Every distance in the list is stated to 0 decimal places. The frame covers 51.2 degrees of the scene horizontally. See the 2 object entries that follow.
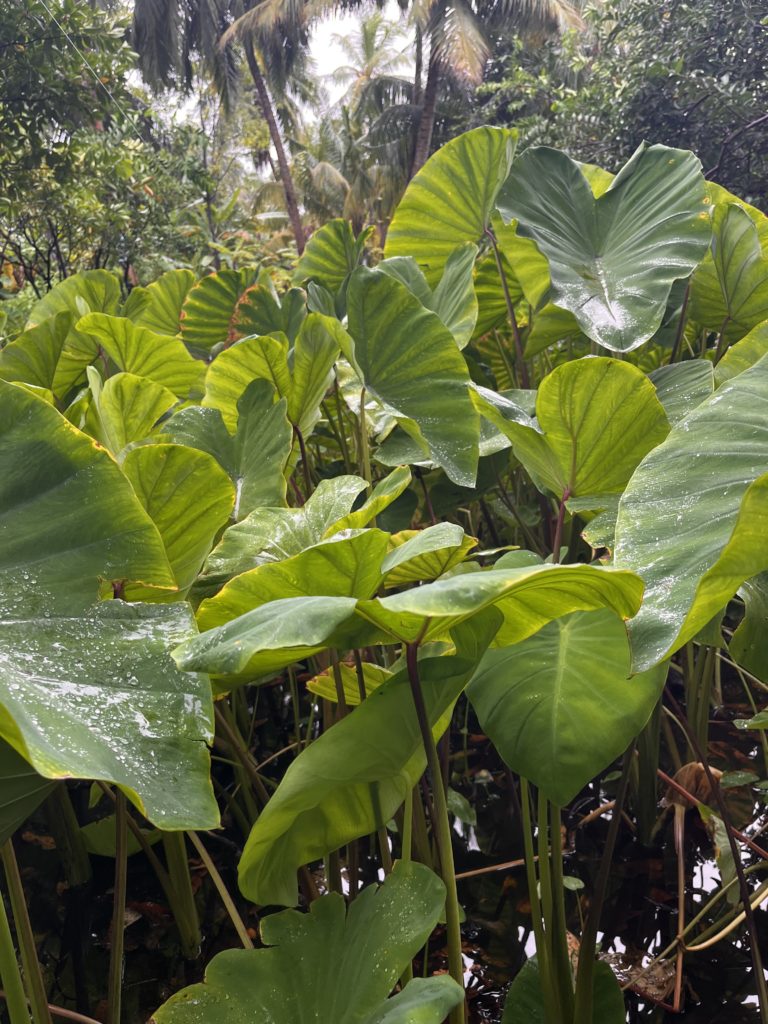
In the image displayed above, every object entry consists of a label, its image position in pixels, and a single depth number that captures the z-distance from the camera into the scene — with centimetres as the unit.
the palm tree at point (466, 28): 1091
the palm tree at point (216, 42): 1275
